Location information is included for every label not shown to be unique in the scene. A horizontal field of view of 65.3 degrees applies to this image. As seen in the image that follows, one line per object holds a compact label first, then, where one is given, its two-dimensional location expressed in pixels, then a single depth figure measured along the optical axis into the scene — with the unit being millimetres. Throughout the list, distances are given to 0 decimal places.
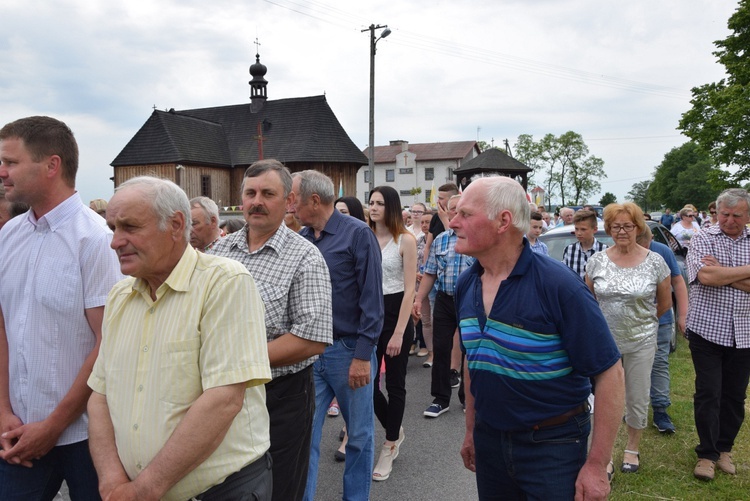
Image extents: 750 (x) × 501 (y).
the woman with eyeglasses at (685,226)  14062
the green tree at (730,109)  31562
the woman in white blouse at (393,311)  4922
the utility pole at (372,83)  24062
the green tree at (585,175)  91188
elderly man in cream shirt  1898
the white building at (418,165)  83000
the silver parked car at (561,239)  7961
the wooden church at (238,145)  52188
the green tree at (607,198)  99488
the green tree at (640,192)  127812
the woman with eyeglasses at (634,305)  4676
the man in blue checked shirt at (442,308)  6137
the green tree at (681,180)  89438
